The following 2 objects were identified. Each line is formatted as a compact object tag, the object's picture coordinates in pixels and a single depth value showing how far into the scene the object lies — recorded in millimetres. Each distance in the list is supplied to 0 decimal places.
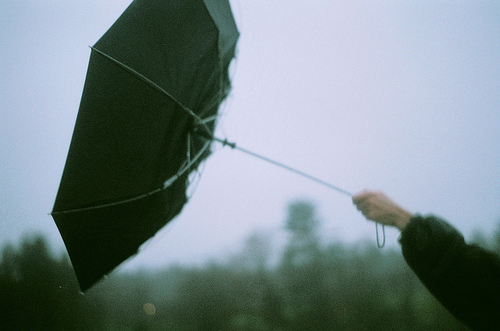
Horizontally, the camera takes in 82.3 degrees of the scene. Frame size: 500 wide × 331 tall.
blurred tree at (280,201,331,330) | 10766
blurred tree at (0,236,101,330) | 8188
